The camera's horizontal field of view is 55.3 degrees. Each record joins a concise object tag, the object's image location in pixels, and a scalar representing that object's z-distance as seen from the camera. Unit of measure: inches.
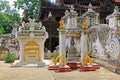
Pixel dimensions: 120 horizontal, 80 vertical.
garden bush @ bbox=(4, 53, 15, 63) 288.4
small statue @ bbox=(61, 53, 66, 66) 206.7
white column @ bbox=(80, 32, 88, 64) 218.4
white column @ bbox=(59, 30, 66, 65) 211.2
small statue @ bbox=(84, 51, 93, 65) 211.0
